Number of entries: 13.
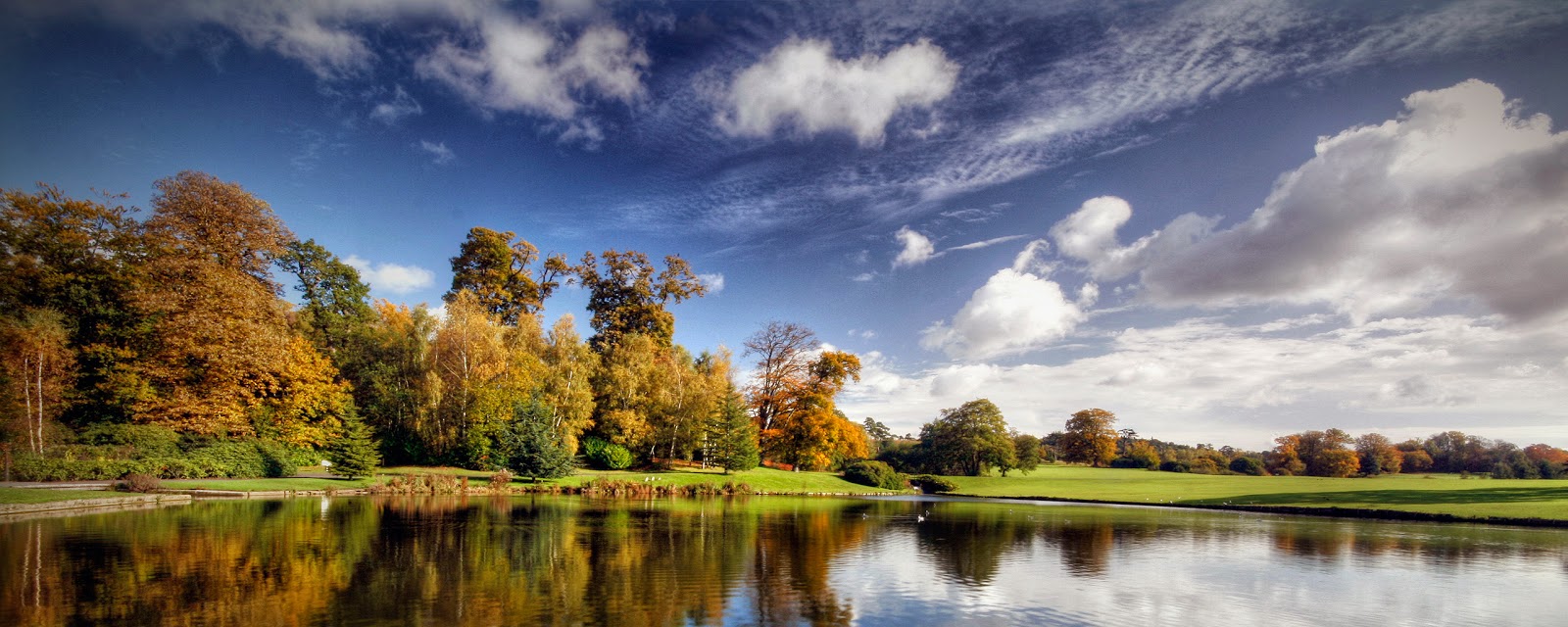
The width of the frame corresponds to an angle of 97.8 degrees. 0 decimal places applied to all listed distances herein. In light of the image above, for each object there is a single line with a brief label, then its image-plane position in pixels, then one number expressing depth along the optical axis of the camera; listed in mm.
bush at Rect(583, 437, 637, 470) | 48062
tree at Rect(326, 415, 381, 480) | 36469
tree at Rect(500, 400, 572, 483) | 40656
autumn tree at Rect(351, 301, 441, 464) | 43125
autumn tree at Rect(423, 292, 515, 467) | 43438
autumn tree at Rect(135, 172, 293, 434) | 33125
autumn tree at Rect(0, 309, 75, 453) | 28703
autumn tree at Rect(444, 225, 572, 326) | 54969
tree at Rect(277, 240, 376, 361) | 48531
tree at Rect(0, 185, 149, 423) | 32625
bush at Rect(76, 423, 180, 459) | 29938
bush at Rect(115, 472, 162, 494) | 25547
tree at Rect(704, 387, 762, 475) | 49812
